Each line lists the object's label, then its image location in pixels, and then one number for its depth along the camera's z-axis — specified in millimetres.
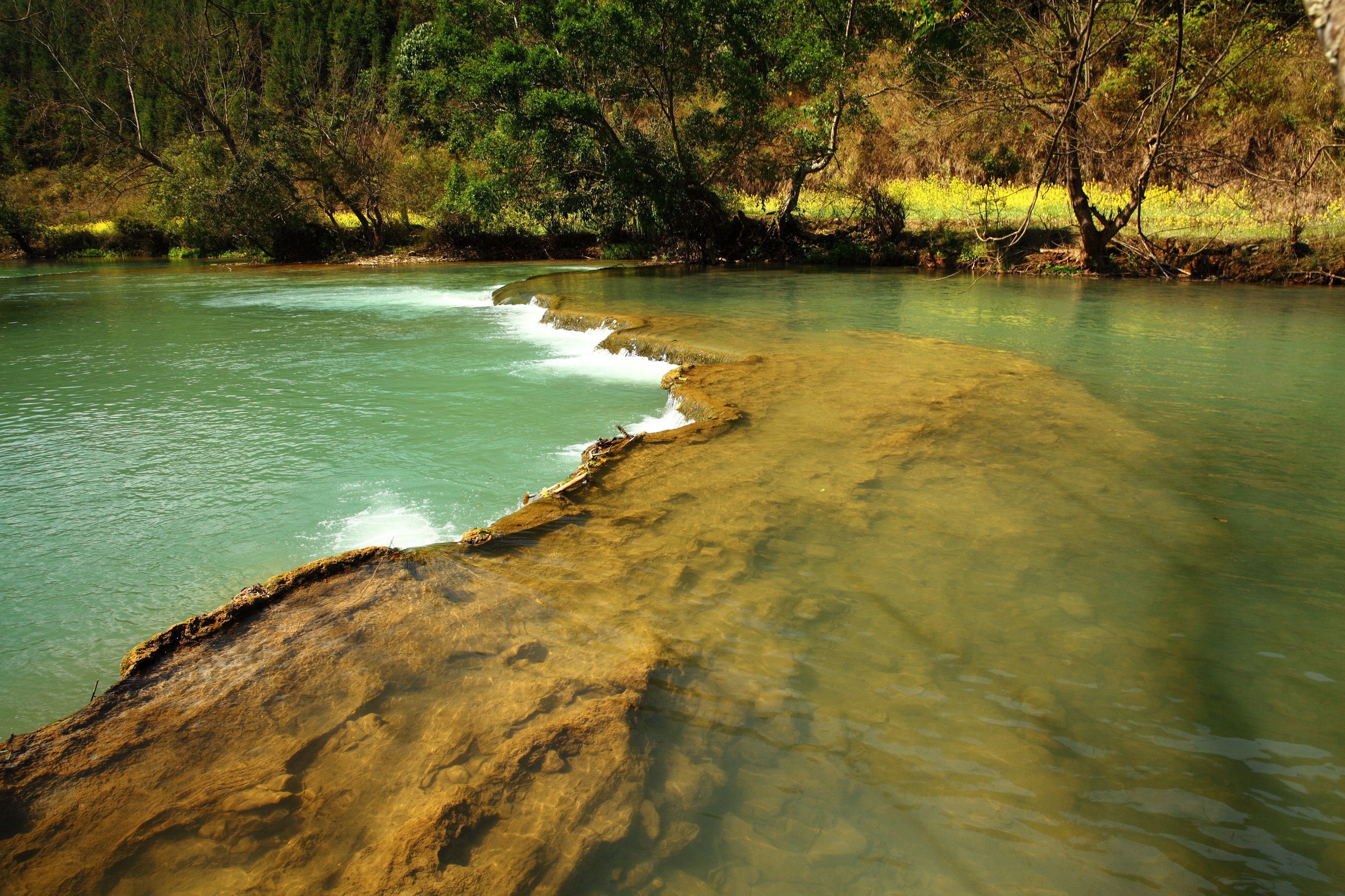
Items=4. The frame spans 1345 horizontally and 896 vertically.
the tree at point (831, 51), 17844
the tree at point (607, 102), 17953
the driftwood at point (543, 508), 3846
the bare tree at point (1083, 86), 13156
